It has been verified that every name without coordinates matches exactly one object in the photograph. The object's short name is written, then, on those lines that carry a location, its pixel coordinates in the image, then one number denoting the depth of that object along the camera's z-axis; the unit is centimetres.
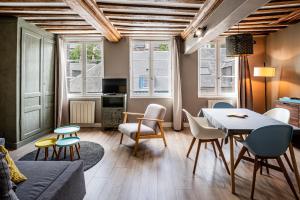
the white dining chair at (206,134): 295
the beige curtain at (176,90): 549
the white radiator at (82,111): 564
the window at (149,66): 582
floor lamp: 477
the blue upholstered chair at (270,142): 223
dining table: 242
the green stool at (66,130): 342
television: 548
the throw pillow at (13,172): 166
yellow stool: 301
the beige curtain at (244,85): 545
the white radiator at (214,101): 568
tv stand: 528
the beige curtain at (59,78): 538
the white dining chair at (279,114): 311
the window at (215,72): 580
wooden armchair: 371
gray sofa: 152
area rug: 330
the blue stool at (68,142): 305
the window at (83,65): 582
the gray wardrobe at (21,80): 389
